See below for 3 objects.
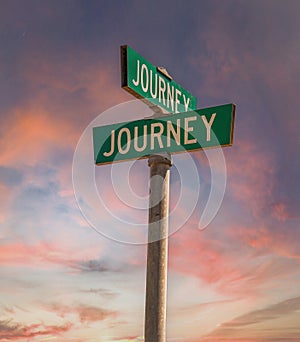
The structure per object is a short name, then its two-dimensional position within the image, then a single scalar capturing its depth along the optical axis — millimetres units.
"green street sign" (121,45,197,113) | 4641
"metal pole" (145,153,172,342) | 4262
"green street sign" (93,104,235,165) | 4637
